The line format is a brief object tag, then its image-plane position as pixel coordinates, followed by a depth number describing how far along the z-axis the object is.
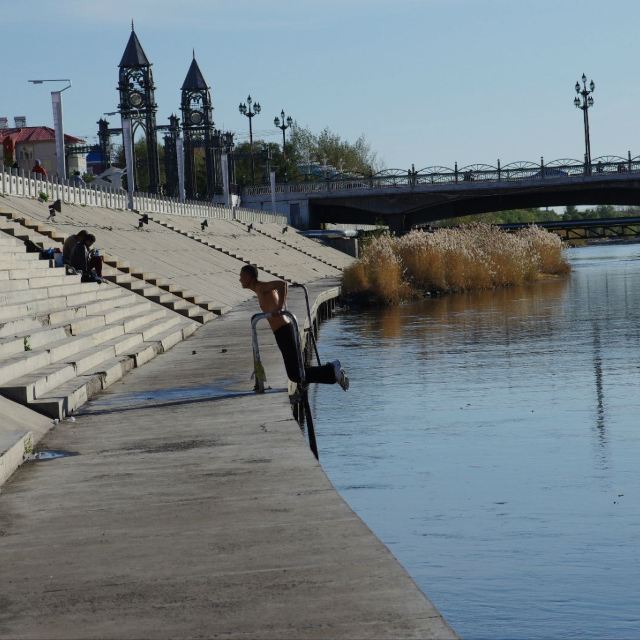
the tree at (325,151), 163.62
